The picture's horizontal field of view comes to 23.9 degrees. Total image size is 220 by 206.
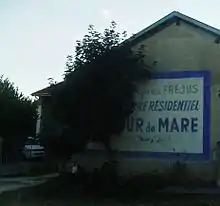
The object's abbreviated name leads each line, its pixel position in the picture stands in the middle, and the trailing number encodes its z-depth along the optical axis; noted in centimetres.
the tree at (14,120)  3231
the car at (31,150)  3506
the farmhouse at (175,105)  1948
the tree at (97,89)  1917
